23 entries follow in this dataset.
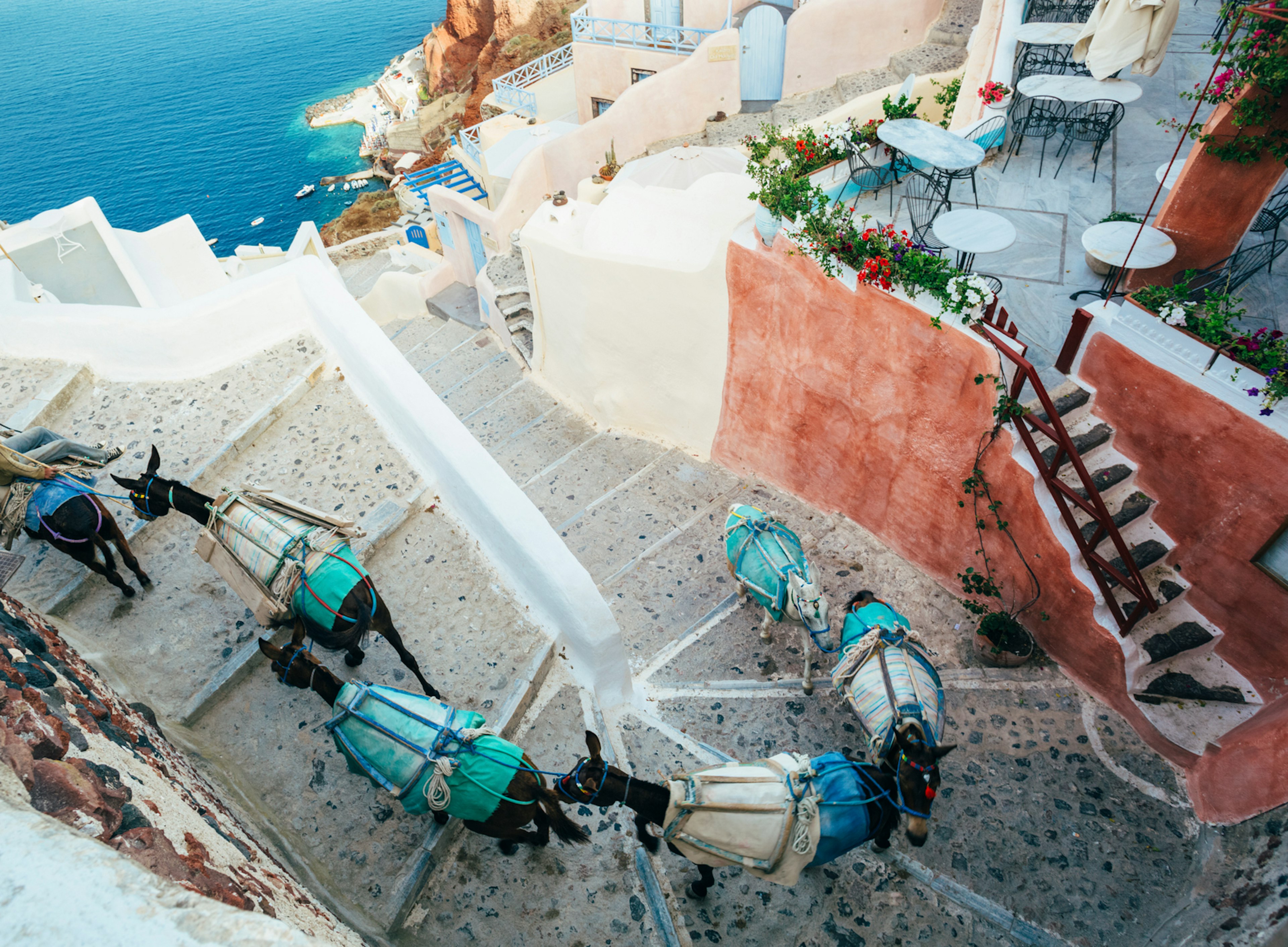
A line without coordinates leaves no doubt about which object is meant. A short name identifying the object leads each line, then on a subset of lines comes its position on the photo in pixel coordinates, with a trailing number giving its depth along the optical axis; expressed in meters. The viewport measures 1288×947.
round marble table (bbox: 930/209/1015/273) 6.67
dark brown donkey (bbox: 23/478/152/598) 5.18
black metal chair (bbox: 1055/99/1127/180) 9.10
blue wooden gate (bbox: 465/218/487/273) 16.23
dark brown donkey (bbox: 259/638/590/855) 4.14
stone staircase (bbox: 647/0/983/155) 15.45
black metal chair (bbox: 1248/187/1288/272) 6.87
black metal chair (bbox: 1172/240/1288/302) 6.64
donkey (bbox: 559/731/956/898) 4.10
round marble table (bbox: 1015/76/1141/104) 8.65
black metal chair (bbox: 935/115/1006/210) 8.63
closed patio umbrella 7.59
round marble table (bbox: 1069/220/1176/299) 6.50
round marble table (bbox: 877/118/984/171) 7.34
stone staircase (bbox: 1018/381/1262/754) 5.90
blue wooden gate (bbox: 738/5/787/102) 16.77
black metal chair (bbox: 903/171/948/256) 8.05
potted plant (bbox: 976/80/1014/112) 9.26
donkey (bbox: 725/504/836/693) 6.26
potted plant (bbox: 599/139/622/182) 15.77
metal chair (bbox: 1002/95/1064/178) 9.51
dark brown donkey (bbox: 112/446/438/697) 4.88
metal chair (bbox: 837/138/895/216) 8.48
